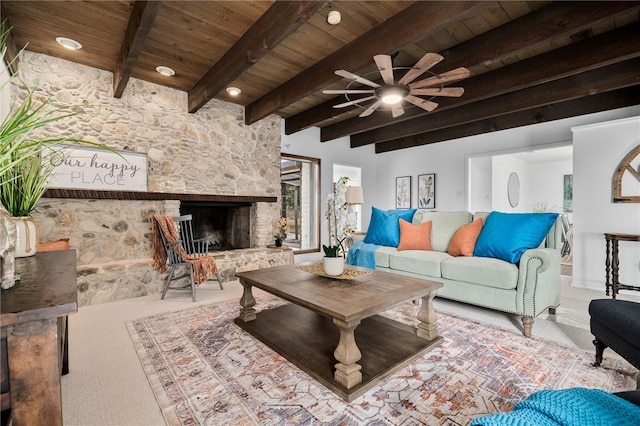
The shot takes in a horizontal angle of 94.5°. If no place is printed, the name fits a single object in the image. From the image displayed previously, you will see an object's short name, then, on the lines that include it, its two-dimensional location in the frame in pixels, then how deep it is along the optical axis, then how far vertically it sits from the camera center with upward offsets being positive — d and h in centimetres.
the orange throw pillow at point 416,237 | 368 -35
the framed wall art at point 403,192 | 656 +38
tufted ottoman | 152 -66
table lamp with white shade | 497 +24
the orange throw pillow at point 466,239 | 319 -33
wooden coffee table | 168 -95
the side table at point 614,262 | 330 -62
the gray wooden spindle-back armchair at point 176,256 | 340 -56
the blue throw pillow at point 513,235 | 273 -25
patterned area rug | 151 -104
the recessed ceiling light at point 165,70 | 349 +167
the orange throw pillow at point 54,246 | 245 -32
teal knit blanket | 72 -53
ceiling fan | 238 +114
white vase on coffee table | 241 -46
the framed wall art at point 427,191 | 614 +38
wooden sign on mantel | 329 +46
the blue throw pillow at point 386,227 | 395 -24
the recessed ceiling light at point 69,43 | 291 +167
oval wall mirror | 671 +46
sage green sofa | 246 -63
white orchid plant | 245 -7
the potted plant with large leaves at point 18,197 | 75 +6
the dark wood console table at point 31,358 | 72 -37
